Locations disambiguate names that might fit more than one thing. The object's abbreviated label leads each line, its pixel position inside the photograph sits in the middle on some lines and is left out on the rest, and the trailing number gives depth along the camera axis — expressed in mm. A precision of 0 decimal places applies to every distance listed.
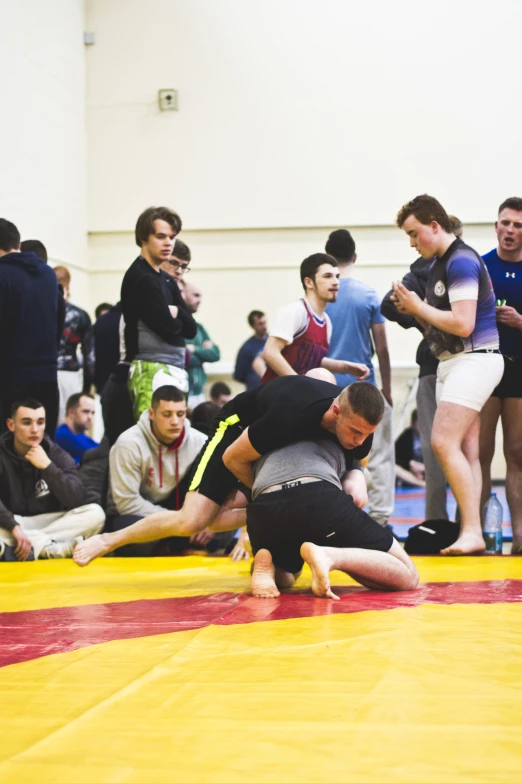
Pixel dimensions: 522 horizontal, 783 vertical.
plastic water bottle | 9289
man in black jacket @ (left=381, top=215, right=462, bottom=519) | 9828
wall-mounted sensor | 19969
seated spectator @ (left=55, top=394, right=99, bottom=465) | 13055
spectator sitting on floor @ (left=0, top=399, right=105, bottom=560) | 9561
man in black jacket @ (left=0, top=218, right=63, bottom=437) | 9734
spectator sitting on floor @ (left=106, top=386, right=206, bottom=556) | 9805
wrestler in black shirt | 6046
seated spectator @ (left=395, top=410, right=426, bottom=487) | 18203
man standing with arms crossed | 9297
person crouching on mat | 6156
